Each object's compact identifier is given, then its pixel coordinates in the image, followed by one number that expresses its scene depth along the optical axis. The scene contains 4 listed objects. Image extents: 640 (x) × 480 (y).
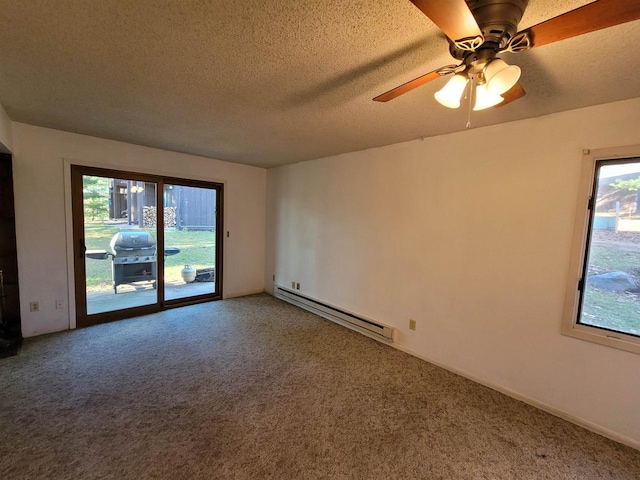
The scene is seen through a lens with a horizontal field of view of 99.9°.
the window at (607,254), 1.86
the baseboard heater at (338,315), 3.19
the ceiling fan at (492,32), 0.85
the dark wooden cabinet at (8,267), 2.83
